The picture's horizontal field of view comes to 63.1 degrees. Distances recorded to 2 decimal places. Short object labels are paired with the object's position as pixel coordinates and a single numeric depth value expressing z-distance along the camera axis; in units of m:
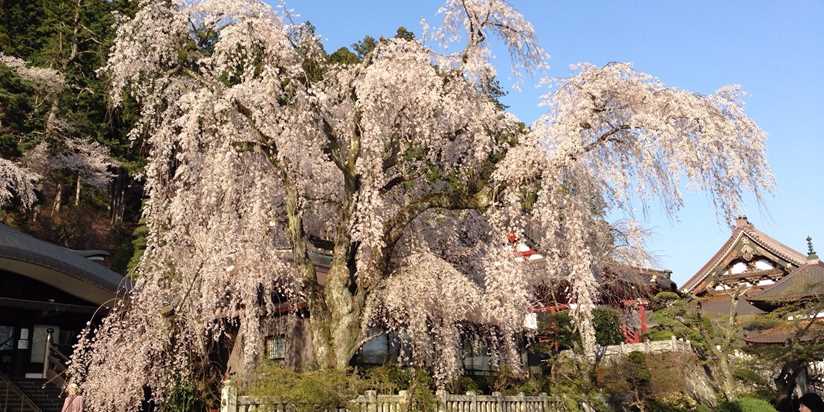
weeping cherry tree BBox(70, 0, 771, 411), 12.31
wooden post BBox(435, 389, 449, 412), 12.00
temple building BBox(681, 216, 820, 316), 33.00
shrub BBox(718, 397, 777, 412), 15.72
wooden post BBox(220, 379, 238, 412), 9.72
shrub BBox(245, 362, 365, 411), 10.30
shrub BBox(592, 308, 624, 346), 24.30
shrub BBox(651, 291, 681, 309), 19.25
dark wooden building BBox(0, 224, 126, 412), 17.23
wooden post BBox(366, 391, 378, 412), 11.28
